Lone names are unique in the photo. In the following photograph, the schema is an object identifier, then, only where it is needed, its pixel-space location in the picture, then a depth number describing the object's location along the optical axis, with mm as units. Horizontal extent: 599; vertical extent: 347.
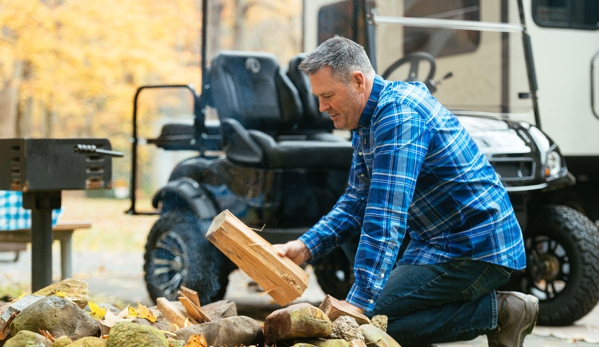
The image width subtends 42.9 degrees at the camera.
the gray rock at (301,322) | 2686
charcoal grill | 4160
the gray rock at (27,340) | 2537
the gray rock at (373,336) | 2783
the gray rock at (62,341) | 2596
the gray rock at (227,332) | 2859
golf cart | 5367
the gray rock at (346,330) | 2738
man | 2771
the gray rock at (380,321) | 2973
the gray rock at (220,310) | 3330
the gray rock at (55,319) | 2754
